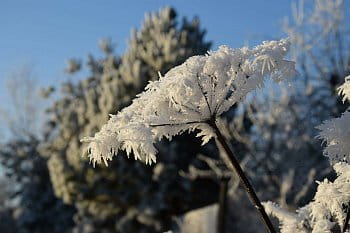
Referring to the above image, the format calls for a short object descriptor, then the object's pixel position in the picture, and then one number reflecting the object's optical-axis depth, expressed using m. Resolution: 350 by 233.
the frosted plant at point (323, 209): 0.52
